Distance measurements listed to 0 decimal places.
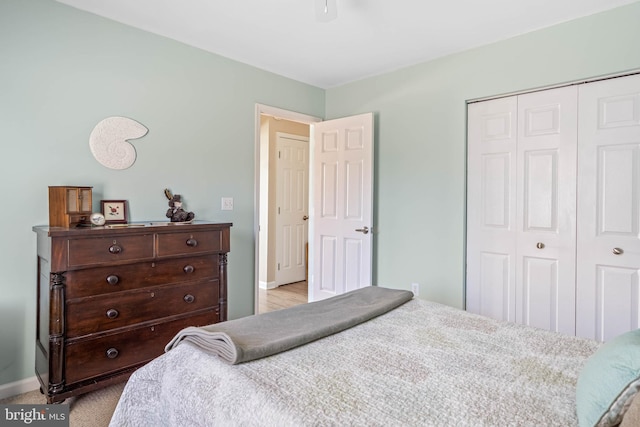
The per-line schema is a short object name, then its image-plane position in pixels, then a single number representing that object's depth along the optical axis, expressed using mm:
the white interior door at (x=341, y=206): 3531
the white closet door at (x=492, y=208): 2852
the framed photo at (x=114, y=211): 2457
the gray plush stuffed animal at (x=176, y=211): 2648
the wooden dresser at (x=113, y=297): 1899
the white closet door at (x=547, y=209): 2570
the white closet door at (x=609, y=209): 2334
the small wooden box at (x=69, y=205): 2118
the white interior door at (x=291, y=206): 5055
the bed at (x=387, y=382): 906
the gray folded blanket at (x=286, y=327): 1233
